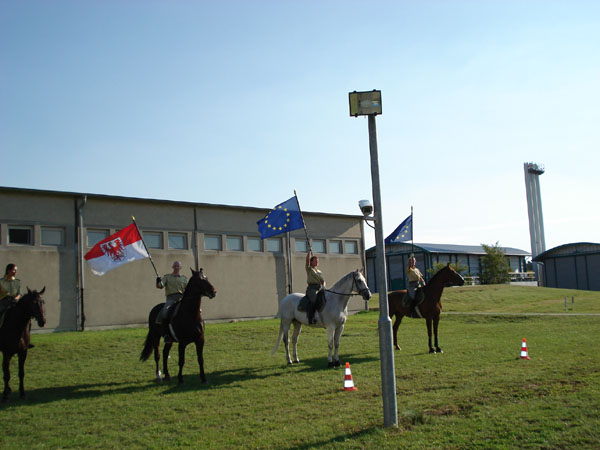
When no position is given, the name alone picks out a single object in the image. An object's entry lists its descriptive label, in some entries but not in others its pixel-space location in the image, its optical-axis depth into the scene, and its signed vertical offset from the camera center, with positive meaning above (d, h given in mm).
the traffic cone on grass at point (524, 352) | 14836 -2339
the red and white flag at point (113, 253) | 16812 +1064
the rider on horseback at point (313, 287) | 15391 -293
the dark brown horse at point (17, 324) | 11836 -707
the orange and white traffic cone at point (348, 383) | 11461 -2261
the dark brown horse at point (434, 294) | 17828 -751
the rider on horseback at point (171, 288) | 13633 -100
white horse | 15156 -949
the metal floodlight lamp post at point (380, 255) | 8180 +299
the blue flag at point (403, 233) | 22203 +1637
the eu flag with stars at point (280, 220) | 19859 +2144
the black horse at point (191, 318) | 13000 -824
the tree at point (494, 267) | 66375 +139
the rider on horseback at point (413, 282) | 18312 -333
